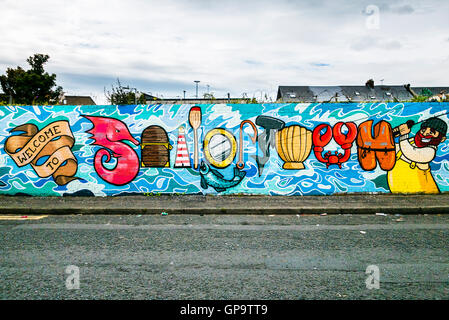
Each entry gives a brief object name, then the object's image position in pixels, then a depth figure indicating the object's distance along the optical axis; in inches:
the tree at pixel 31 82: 1314.0
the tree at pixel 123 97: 391.2
